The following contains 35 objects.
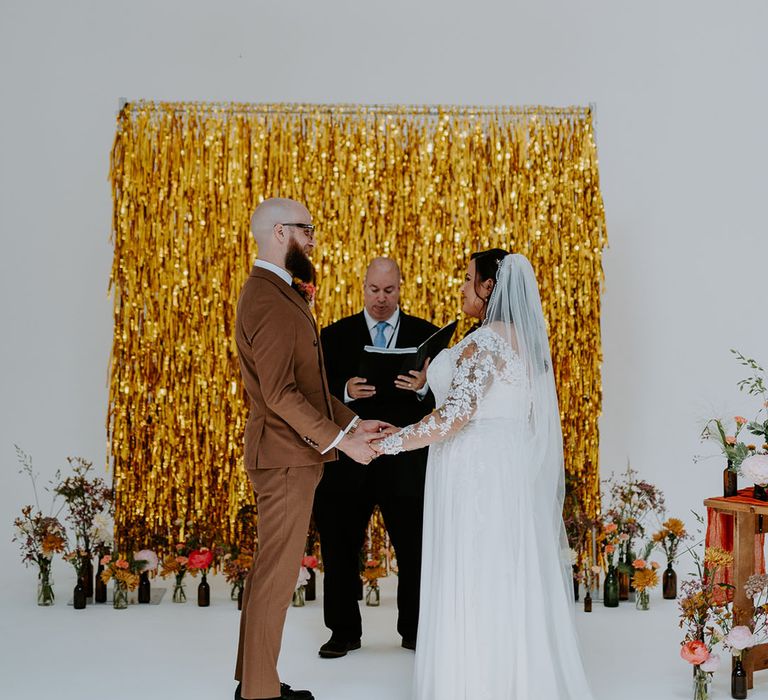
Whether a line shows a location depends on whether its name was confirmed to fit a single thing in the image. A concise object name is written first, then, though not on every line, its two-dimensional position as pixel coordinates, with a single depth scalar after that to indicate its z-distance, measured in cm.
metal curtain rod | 475
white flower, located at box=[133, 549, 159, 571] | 464
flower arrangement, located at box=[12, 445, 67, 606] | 466
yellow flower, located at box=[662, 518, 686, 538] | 464
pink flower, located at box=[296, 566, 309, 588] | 455
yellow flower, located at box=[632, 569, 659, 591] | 448
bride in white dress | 312
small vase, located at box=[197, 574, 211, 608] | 467
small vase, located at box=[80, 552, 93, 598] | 470
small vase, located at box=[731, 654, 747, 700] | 337
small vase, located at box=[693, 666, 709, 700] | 333
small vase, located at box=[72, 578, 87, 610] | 462
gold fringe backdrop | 470
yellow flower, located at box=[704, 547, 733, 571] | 339
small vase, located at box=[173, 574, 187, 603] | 475
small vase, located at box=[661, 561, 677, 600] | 478
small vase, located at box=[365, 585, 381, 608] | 474
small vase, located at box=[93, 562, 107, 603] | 474
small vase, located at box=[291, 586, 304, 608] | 470
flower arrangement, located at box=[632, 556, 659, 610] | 448
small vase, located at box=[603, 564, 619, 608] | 466
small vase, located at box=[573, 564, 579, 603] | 467
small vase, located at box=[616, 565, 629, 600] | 475
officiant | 397
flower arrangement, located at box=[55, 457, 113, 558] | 472
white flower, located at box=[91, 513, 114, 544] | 469
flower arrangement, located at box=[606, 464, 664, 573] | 473
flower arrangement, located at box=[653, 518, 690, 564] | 465
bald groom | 315
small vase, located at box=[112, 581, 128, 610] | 460
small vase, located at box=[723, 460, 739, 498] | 373
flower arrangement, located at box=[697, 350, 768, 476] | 346
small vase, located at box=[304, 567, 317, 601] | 479
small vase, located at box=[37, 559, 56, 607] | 471
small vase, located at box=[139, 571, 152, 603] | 474
